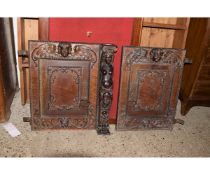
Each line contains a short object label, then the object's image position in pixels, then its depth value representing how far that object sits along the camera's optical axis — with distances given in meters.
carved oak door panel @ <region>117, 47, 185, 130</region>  2.01
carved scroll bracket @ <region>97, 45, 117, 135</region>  1.91
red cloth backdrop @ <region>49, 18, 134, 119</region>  1.89
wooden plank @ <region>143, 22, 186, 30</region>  2.06
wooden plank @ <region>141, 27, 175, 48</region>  2.42
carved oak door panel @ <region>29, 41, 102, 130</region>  1.89
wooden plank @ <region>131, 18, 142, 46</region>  1.94
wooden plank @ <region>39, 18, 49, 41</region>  1.84
